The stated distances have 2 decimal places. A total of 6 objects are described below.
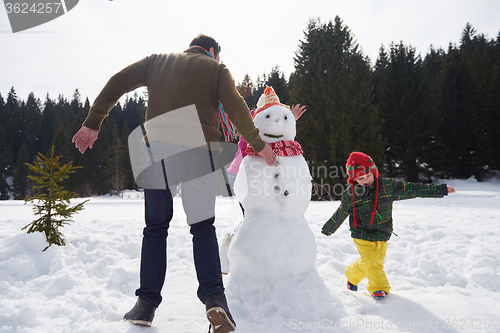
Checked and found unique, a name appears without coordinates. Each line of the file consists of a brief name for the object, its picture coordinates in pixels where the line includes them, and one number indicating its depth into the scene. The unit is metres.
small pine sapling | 3.11
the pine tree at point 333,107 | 12.54
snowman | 1.95
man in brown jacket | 1.70
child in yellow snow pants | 2.43
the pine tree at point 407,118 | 17.23
